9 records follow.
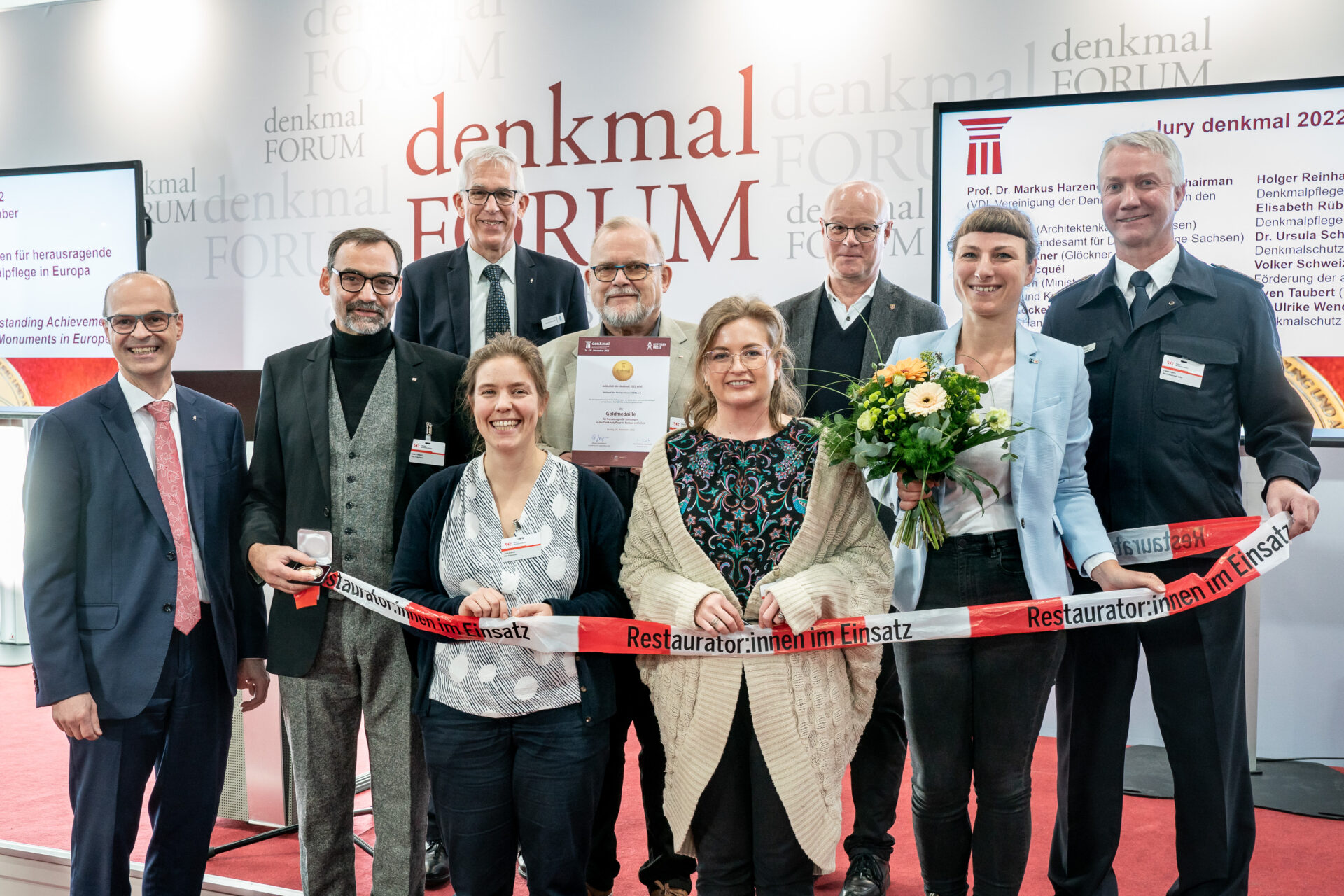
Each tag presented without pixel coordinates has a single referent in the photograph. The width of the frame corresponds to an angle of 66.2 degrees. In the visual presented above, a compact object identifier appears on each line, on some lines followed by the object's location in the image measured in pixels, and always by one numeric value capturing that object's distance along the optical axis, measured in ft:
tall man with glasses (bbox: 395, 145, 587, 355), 12.47
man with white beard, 10.50
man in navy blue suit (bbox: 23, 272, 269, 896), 9.05
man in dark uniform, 9.58
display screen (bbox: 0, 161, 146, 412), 21.47
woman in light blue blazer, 8.52
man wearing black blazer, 9.59
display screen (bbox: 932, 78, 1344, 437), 14.69
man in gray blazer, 11.11
